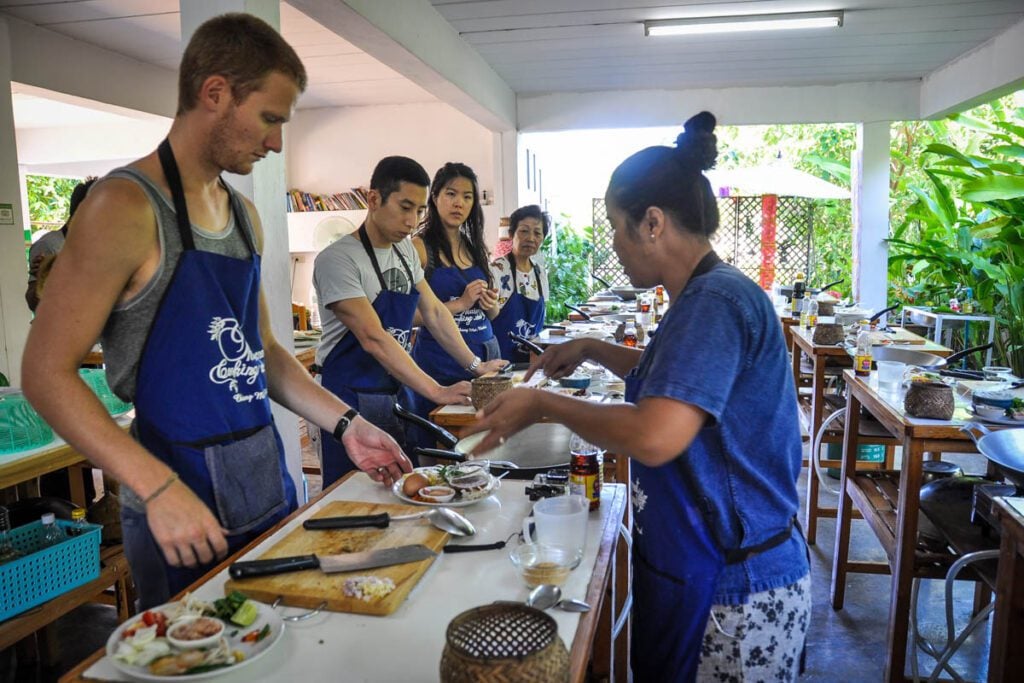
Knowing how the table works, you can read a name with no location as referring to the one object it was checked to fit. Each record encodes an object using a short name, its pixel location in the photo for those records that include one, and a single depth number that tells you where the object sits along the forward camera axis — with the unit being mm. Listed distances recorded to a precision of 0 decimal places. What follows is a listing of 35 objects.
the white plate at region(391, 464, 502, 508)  1792
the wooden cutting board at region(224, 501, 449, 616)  1334
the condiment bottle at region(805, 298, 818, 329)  5945
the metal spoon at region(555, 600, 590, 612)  1306
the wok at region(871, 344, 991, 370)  3575
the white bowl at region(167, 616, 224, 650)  1151
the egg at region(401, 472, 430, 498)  1840
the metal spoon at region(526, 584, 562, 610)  1312
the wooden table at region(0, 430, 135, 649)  2346
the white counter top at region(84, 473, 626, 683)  1165
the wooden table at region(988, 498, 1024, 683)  1932
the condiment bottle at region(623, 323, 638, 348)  4555
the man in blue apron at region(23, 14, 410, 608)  1342
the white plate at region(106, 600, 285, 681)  1111
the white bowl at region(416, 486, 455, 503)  1798
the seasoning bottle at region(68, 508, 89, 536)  2646
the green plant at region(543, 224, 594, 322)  9961
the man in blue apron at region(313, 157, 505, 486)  2805
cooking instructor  1399
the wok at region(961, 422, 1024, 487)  1983
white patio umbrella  10820
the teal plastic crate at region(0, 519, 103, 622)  2336
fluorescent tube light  5832
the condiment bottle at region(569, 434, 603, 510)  1775
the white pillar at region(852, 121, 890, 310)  8453
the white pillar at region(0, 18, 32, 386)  5793
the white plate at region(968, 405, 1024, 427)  2715
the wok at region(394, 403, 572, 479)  2062
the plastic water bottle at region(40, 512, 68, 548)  2592
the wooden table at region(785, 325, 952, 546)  4070
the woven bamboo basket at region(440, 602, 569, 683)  980
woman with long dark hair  3867
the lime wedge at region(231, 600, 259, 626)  1252
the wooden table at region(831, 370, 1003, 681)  2697
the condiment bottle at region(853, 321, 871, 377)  3600
